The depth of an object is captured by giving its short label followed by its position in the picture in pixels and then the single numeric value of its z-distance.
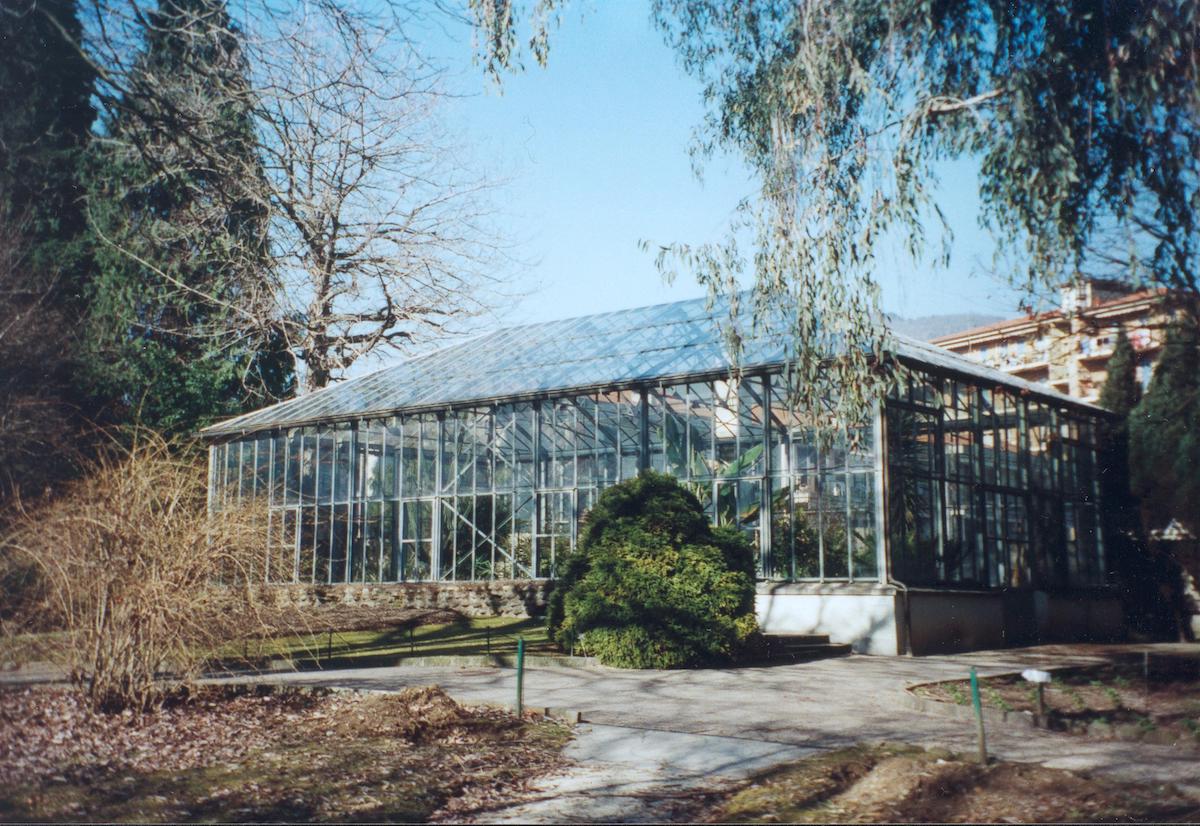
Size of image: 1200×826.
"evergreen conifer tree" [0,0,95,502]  25.83
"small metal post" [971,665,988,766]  7.45
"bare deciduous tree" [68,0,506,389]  28.27
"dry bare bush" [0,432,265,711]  9.16
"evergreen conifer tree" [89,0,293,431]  30.44
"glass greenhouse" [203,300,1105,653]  19.12
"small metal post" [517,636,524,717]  9.56
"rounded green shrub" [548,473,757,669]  14.45
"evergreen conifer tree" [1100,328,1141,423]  27.44
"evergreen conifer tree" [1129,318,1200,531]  22.03
